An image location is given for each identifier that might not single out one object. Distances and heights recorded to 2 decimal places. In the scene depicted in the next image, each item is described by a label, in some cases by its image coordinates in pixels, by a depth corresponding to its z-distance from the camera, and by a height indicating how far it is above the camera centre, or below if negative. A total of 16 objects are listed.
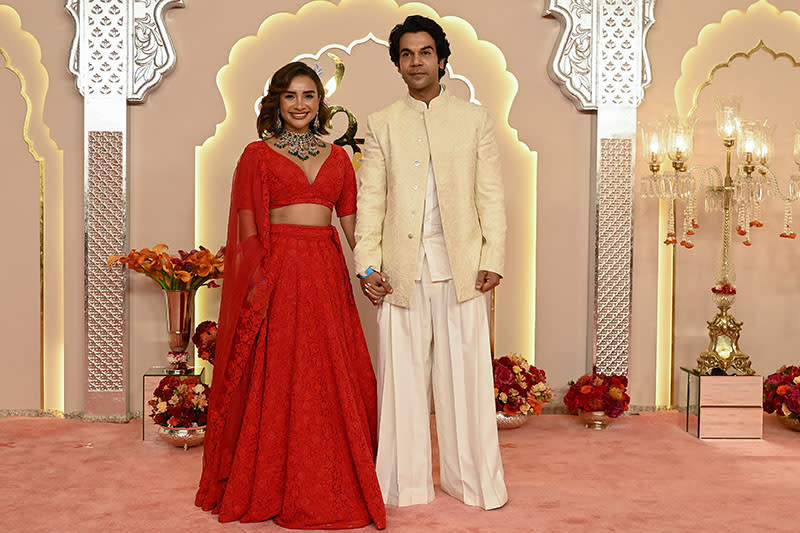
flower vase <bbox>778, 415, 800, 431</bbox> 3.99 -0.90
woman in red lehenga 2.65 -0.38
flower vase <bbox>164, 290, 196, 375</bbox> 3.88 -0.40
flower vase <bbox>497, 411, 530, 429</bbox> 3.98 -0.90
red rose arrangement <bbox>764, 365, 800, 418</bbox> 3.93 -0.73
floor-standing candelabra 3.99 +0.38
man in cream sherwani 2.80 -0.06
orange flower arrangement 3.84 -0.08
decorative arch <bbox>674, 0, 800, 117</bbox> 4.46 +1.30
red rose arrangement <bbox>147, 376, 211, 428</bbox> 3.62 -0.76
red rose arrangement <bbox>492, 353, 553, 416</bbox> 3.97 -0.73
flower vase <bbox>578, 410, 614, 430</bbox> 4.06 -0.91
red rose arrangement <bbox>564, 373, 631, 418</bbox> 4.03 -0.77
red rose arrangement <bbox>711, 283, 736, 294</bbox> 4.05 -0.18
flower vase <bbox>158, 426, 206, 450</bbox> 3.61 -0.91
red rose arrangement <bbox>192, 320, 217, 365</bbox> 3.83 -0.47
